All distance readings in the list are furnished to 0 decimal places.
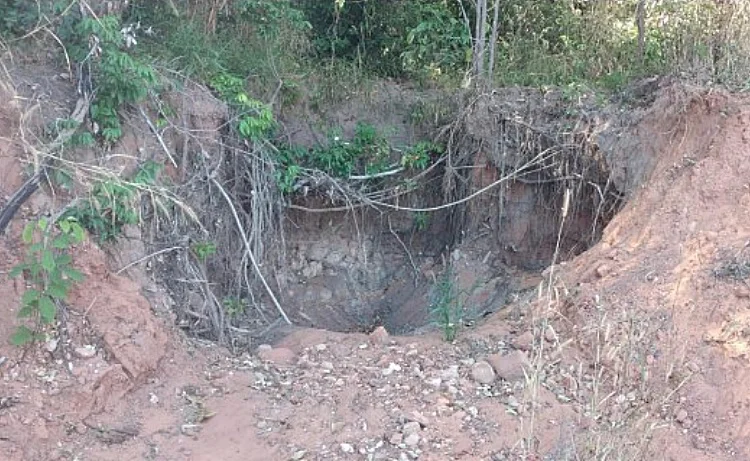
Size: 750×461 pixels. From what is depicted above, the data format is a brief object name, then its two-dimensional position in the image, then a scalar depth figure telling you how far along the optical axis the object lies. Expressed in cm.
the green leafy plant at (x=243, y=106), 514
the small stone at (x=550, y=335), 431
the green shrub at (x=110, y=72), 438
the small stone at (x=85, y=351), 384
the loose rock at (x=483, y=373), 405
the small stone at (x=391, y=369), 410
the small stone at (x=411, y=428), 367
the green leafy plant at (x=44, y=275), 357
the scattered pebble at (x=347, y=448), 360
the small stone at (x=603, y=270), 458
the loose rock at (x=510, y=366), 407
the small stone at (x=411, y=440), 362
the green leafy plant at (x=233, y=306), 514
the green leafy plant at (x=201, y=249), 486
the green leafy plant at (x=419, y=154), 602
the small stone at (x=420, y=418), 372
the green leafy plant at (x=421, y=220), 636
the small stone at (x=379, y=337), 446
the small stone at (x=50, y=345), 379
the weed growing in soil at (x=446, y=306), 448
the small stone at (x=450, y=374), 405
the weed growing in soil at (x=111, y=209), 408
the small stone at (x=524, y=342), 428
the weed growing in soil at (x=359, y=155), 593
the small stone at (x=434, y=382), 399
